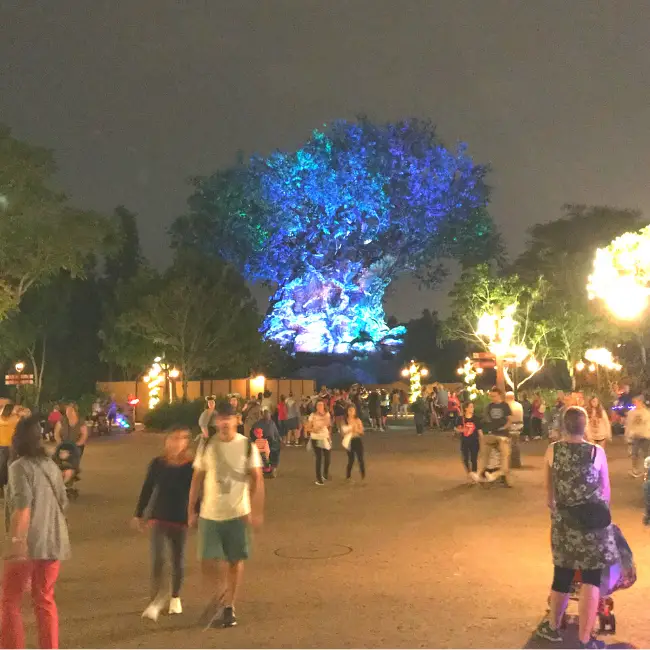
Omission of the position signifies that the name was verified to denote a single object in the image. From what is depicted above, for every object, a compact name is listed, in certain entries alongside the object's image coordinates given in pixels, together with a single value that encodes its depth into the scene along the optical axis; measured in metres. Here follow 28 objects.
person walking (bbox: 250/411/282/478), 15.21
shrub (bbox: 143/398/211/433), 28.80
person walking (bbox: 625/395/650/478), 13.45
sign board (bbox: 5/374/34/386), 30.03
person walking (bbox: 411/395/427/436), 27.97
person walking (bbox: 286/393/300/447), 22.72
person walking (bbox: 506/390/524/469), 14.35
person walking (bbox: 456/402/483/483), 13.91
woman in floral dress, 5.11
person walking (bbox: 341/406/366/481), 14.13
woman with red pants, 4.77
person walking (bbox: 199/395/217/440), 15.46
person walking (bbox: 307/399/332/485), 14.11
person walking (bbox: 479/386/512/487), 13.22
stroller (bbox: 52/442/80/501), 11.96
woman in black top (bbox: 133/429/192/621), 6.20
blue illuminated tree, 46.84
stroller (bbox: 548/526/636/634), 5.20
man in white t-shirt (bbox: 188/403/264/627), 5.87
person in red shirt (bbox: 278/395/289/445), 22.81
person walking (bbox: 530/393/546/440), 24.14
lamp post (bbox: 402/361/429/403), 39.62
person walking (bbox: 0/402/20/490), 11.75
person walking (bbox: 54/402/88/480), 12.32
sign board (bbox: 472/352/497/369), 21.20
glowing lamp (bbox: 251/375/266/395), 36.61
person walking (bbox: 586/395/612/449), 14.05
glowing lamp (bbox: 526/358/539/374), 36.31
